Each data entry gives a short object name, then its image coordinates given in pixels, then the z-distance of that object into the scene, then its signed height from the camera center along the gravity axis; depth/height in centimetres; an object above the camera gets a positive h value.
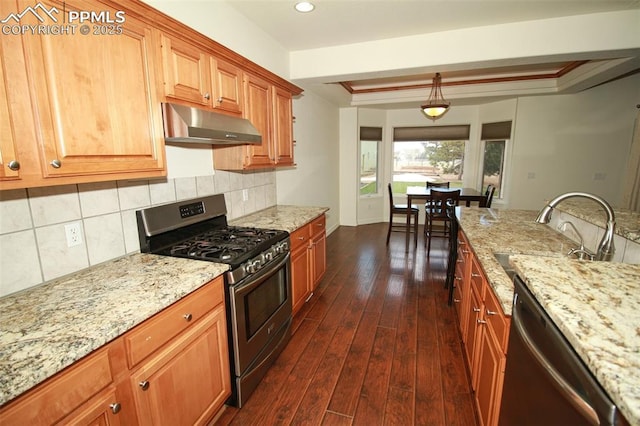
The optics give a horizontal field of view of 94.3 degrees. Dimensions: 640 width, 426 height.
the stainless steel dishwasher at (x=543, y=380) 65 -56
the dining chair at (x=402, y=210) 470 -78
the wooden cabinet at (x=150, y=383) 88 -81
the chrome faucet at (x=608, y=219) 133 -26
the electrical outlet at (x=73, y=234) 146 -34
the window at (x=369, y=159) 620 +9
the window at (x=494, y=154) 540 +17
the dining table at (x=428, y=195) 438 -48
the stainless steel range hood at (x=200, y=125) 162 +23
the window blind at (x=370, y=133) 612 +62
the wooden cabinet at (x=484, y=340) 128 -91
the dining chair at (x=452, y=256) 293 -94
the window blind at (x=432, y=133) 594 +61
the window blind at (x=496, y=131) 525 +58
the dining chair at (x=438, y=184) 554 -39
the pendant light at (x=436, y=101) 433 +104
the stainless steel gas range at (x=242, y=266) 171 -64
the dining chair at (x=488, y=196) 444 -50
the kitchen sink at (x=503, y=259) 179 -58
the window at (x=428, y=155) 608 +17
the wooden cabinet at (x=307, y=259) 260 -91
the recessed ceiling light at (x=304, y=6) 228 +122
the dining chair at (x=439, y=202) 421 -58
